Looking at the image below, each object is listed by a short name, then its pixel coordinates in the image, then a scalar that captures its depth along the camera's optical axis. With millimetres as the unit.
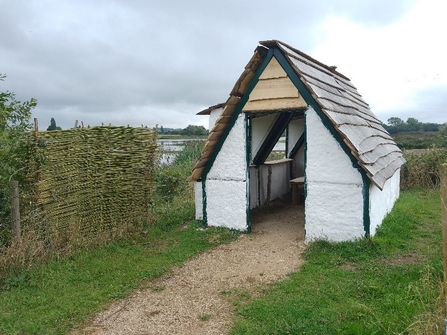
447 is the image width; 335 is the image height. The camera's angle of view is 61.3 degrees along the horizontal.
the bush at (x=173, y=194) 10438
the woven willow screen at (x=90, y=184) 6886
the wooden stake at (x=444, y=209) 3379
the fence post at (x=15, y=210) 6464
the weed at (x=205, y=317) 5036
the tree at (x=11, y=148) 6520
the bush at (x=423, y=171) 15805
